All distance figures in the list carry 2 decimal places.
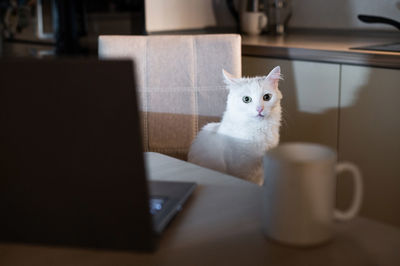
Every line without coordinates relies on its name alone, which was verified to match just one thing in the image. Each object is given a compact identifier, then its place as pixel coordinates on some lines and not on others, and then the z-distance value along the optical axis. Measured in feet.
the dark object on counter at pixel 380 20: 6.87
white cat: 4.66
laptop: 1.77
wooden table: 2.07
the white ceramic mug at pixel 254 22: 8.45
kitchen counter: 5.76
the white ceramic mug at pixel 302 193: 2.04
